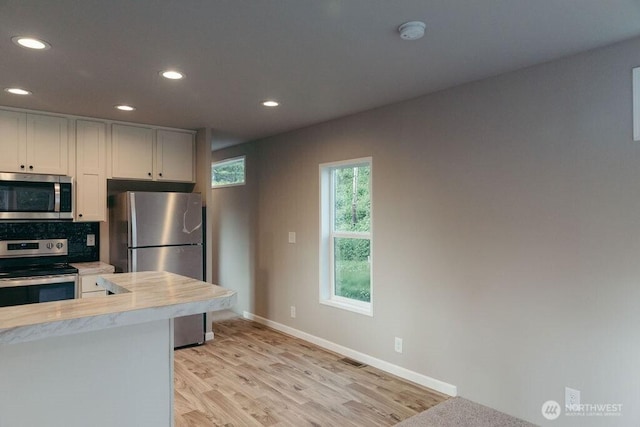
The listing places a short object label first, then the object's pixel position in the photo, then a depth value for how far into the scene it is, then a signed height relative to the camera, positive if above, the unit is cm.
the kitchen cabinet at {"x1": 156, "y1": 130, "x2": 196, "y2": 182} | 445 +74
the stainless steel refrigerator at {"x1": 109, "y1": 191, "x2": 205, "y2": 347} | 391 -15
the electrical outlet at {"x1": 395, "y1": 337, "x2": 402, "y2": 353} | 350 -111
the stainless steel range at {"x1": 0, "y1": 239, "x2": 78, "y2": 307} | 334 -44
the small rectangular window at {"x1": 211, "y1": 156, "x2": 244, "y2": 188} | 565 +72
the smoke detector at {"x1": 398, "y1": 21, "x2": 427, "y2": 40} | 207 +100
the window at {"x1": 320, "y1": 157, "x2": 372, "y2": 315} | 397 -16
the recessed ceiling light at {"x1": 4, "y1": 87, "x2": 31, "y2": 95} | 309 +104
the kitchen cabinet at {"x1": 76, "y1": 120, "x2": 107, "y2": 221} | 396 +52
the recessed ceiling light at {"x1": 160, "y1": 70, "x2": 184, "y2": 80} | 275 +103
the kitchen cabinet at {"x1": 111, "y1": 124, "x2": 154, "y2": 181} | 417 +74
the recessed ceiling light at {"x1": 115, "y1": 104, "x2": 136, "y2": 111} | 362 +105
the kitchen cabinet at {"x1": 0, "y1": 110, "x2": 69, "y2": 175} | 359 +74
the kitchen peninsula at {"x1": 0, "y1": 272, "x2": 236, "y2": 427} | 133 -51
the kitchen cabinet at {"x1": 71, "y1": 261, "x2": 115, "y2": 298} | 366 -52
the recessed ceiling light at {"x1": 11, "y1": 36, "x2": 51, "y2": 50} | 222 +102
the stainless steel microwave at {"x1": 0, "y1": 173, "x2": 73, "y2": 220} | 353 +24
